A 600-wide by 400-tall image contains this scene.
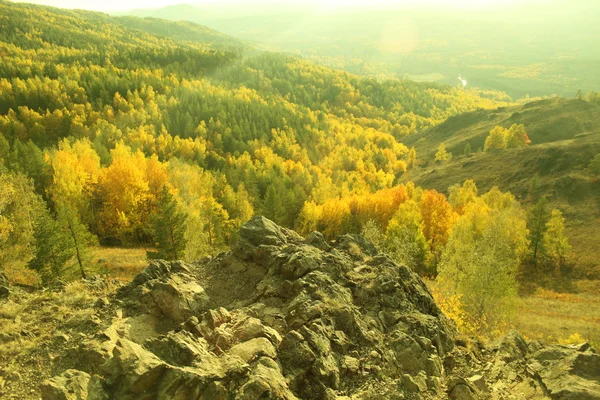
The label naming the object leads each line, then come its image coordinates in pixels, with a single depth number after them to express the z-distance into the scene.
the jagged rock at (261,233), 24.55
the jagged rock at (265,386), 12.70
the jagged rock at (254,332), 15.96
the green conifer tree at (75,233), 38.41
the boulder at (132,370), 12.73
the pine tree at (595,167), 96.31
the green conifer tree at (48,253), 33.94
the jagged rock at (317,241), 26.41
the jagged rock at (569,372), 16.38
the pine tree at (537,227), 70.94
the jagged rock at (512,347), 19.98
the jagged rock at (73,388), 12.48
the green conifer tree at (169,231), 39.02
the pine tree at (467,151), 142.07
